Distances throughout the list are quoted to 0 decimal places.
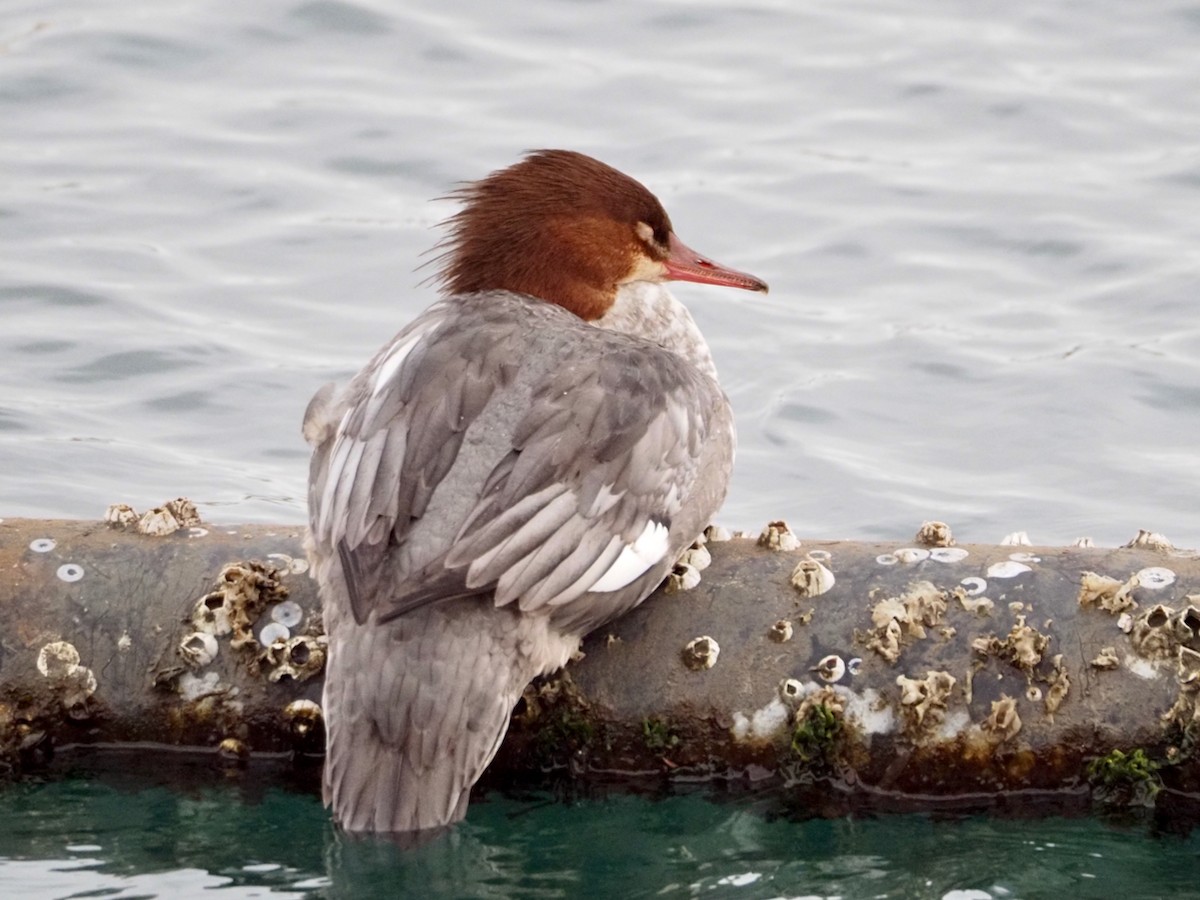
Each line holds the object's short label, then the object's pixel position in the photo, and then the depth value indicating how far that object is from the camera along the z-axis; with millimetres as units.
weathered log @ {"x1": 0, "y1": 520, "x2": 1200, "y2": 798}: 9195
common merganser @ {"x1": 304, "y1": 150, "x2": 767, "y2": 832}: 8867
